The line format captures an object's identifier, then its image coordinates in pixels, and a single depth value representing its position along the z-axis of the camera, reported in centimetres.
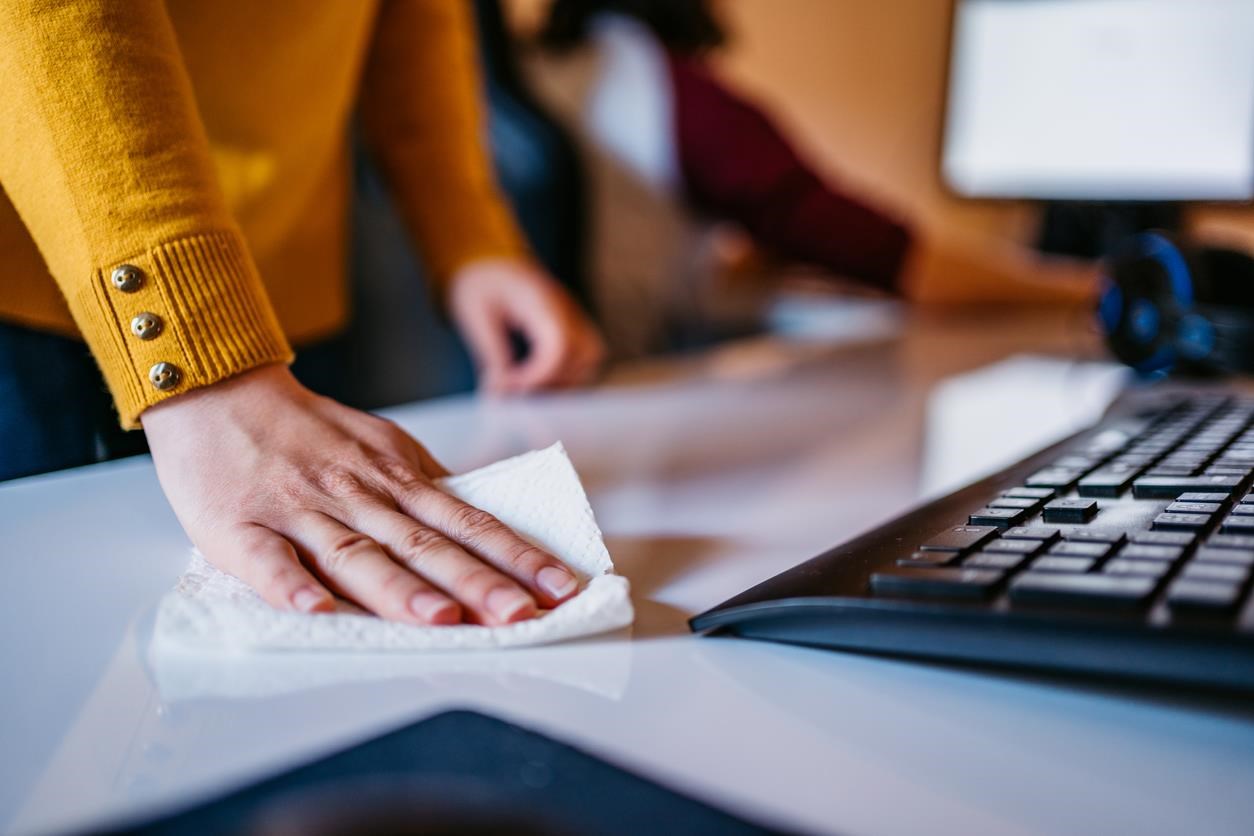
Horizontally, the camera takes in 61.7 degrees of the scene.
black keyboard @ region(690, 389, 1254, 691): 26
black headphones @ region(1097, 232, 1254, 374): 89
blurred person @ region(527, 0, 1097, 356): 132
